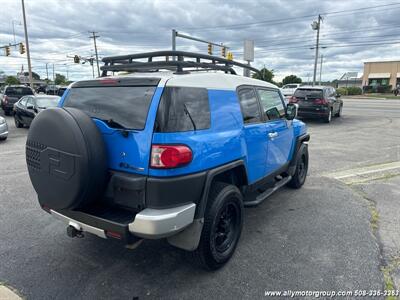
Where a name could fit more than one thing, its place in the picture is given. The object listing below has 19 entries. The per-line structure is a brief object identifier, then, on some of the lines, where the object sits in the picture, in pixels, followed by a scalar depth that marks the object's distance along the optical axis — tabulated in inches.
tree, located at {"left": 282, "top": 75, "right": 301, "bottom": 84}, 2974.9
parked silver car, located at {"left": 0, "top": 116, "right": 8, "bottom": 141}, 417.0
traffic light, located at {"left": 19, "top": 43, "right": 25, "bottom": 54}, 1267.2
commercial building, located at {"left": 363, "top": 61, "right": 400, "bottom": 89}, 2938.0
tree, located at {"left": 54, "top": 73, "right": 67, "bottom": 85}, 4055.6
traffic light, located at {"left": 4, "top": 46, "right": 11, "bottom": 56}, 1344.0
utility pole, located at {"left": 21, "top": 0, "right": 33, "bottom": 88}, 1147.3
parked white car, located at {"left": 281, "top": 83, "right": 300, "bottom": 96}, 1120.8
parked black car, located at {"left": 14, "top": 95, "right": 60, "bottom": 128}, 505.4
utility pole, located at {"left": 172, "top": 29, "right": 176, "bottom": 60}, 704.5
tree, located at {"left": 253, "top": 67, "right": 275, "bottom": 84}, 2551.7
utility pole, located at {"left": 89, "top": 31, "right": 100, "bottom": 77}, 2220.7
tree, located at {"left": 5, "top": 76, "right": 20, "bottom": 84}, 3594.0
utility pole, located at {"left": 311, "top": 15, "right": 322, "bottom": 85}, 1594.5
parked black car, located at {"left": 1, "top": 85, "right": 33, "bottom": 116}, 783.7
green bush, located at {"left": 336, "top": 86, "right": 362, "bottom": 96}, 2135.1
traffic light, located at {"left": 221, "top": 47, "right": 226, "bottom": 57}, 1016.6
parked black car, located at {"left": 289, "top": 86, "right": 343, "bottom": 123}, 597.0
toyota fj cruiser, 102.2
